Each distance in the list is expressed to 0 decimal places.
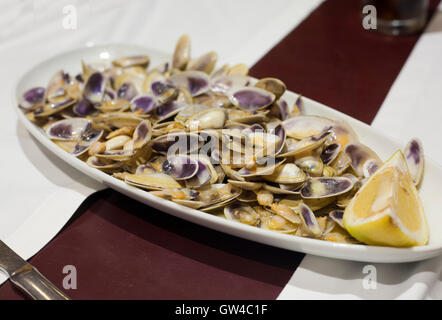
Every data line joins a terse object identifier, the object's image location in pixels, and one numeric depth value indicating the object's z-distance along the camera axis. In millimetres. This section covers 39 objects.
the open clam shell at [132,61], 1003
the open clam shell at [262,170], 639
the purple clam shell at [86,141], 756
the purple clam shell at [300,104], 807
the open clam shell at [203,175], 666
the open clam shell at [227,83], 853
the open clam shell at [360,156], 691
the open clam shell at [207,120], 727
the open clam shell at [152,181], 656
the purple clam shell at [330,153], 716
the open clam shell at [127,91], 905
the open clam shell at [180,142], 692
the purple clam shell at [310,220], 595
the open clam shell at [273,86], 792
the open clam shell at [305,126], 741
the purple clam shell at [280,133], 676
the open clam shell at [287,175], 648
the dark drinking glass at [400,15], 1140
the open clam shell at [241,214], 631
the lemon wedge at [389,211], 536
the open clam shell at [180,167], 664
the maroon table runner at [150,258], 618
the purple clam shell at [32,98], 889
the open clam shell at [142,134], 719
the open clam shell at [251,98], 787
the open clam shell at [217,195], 634
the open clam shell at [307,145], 674
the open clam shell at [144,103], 815
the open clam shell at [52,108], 851
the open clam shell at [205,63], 958
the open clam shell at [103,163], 717
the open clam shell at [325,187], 634
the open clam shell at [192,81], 869
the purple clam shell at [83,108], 879
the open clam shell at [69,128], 810
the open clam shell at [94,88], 894
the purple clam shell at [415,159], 660
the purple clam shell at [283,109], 804
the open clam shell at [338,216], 608
